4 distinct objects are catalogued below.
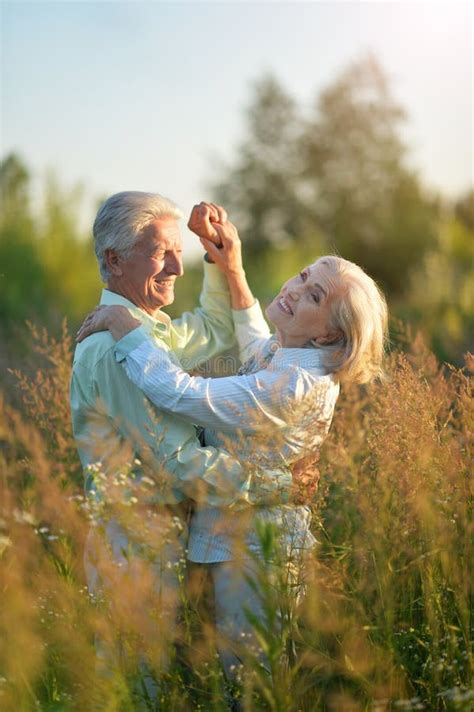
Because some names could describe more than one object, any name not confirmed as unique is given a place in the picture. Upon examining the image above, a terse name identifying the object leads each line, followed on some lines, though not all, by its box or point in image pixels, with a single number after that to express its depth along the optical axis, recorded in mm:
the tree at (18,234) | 11445
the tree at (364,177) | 27766
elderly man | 2459
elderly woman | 2916
